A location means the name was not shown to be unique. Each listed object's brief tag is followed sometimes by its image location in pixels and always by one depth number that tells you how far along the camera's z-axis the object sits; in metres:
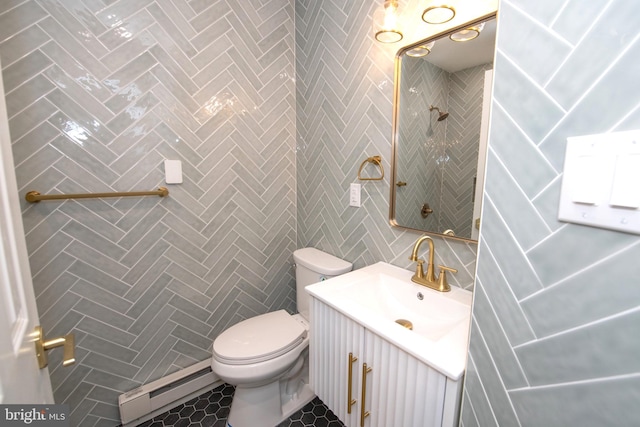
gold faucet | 1.11
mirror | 1.04
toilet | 1.28
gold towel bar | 1.15
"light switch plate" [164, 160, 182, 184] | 1.46
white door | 0.40
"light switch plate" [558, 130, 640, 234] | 0.36
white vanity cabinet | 0.74
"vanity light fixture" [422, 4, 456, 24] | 1.01
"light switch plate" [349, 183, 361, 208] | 1.51
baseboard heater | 1.42
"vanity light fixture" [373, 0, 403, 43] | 1.10
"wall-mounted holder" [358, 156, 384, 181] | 1.37
